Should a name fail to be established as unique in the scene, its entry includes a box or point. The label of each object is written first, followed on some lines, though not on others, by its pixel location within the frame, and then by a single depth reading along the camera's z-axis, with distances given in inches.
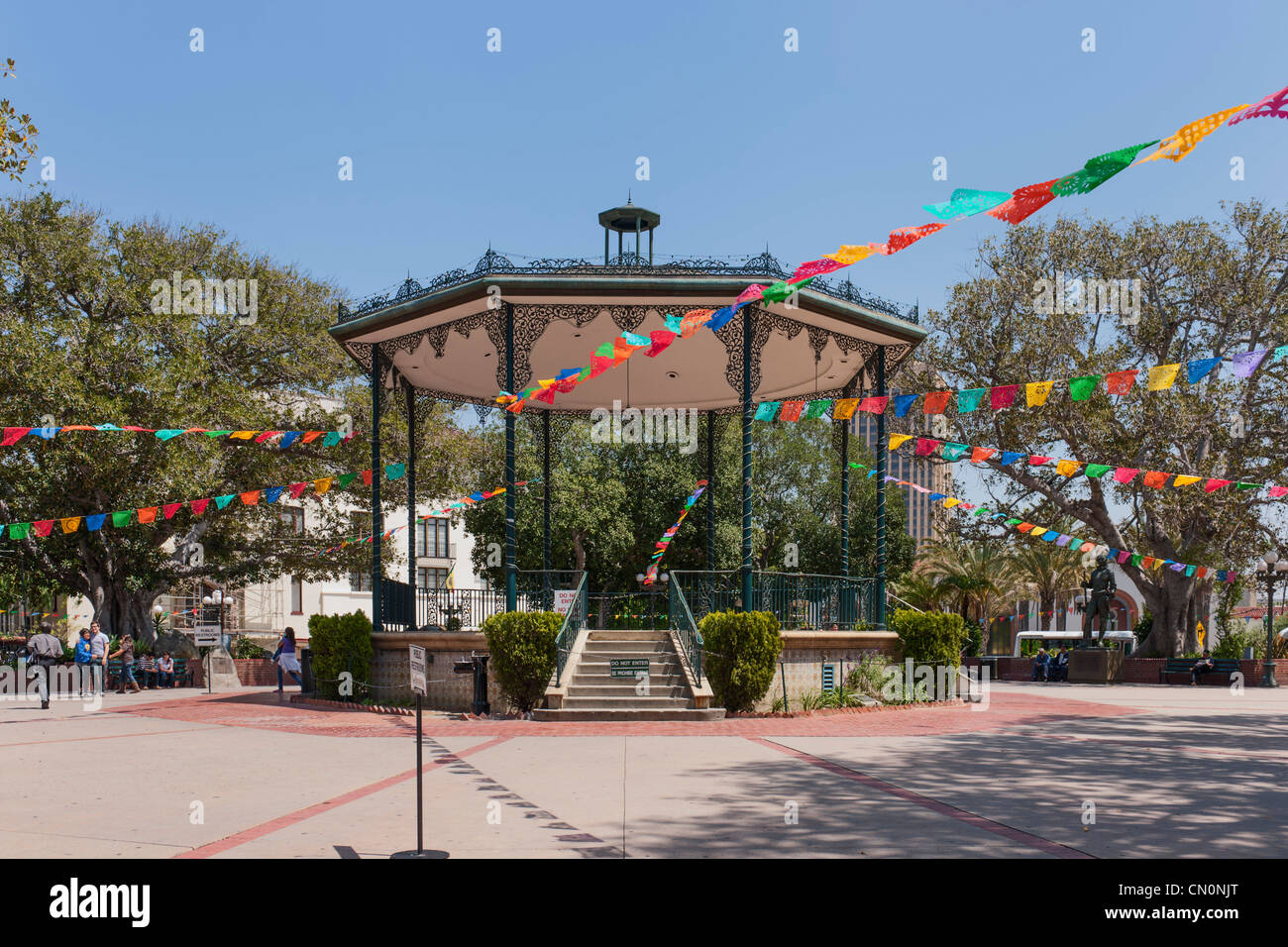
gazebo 661.9
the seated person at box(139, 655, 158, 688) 1040.8
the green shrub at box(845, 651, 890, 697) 696.4
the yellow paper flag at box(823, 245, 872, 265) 416.8
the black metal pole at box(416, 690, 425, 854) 251.9
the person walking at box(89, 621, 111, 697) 849.5
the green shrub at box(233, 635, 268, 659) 1350.9
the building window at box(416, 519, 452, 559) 2278.5
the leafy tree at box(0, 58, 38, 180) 506.0
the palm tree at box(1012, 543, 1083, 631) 1770.4
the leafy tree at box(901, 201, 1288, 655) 1255.5
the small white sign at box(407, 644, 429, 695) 296.5
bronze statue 1337.4
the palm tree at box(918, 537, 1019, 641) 1736.0
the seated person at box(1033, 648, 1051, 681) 1371.8
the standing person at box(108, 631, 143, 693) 973.8
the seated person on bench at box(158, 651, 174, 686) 1058.1
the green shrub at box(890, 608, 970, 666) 733.3
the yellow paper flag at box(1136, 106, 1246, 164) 316.2
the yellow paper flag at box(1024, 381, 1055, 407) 587.8
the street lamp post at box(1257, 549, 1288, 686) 1137.4
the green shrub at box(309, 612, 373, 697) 705.6
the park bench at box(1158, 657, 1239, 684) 1229.1
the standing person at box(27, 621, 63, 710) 751.7
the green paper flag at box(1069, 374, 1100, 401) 578.6
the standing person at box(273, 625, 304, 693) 890.4
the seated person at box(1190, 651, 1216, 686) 1233.4
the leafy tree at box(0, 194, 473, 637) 997.2
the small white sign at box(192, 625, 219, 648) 897.5
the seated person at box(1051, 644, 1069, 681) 1374.3
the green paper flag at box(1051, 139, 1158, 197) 331.3
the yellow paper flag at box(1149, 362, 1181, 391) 545.0
